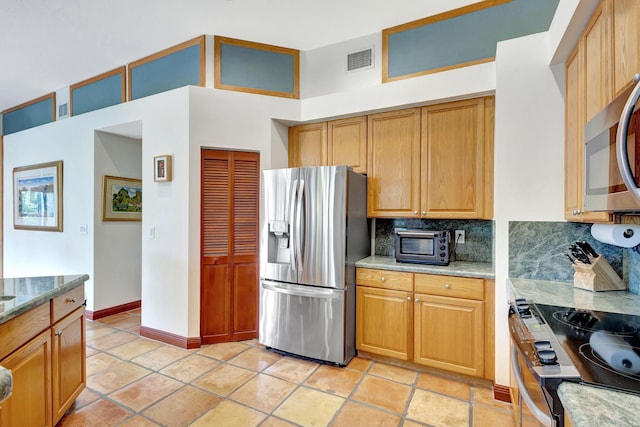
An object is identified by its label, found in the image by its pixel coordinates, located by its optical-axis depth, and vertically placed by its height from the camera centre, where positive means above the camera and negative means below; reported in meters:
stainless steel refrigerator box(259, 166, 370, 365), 2.66 -0.43
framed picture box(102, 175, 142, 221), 3.88 +0.14
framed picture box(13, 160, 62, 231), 4.15 +0.18
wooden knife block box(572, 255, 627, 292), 1.79 -0.39
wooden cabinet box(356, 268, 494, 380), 2.31 -0.87
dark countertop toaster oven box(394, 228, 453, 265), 2.56 -0.31
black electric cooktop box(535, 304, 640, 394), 0.88 -0.47
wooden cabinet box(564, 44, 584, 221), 1.69 +0.41
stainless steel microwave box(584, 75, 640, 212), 0.86 +0.19
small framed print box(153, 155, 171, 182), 3.07 +0.42
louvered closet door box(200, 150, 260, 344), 3.08 -0.36
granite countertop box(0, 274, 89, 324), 1.40 -0.43
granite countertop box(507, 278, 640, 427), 0.69 -0.47
